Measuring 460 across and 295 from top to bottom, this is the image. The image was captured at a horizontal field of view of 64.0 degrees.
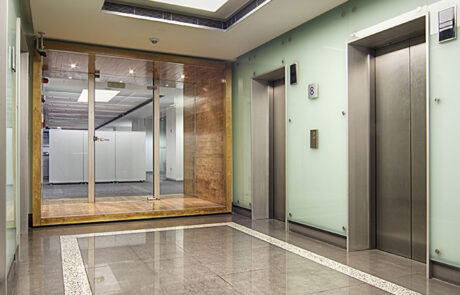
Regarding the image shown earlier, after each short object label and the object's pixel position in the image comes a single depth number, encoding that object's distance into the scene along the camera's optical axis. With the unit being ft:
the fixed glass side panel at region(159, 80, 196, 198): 27.53
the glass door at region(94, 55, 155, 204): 25.68
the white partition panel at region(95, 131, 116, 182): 25.67
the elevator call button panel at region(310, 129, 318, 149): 17.72
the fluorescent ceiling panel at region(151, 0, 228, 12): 17.61
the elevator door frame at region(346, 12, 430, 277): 15.67
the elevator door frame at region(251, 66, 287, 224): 23.22
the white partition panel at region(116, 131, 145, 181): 26.78
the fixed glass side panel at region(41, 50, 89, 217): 23.54
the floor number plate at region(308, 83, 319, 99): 17.69
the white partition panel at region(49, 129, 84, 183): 24.47
